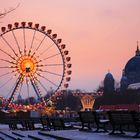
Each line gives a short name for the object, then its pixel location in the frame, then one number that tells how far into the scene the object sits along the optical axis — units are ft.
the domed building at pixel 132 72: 616.80
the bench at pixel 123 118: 54.95
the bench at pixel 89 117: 69.12
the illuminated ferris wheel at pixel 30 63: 190.19
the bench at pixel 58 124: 83.97
